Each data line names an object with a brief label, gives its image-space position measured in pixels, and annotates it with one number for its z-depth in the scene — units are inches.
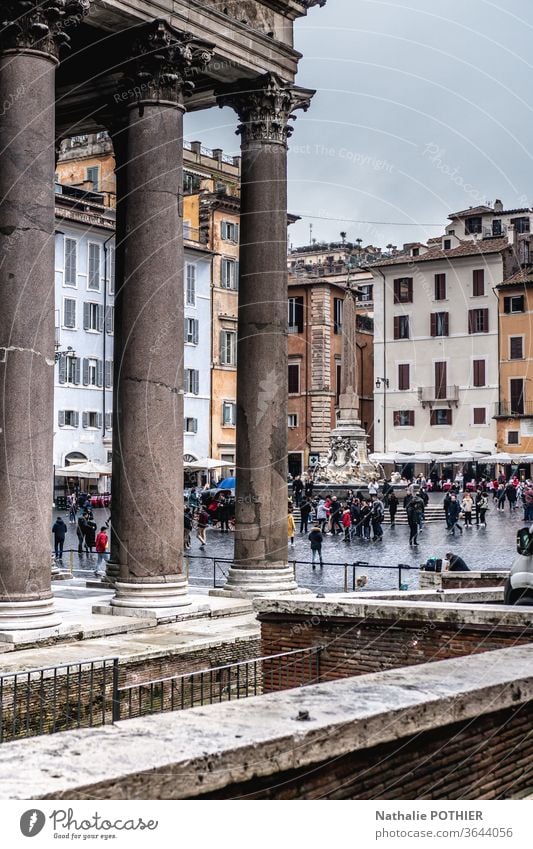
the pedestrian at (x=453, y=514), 1481.3
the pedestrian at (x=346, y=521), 1398.9
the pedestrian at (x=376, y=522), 1422.2
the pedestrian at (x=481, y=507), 1539.1
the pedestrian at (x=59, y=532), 1131.9
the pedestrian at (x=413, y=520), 1339.0
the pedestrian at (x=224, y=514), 1581.1
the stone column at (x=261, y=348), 684.1
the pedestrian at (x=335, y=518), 1514.5
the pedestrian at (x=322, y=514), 1460.6
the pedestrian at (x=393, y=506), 1616.6
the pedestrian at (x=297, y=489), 1840.7
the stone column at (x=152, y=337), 597.3
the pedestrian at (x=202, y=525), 1328.7
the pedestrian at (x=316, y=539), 1074.1
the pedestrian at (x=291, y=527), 1220.8
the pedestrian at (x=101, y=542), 1002.7
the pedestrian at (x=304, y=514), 1563.7
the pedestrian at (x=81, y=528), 1173.7
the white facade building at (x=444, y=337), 1897.1
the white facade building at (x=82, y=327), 1977.1
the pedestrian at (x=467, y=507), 1535.4
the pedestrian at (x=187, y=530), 1093.7
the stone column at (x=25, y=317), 512.4
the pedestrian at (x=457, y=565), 786.2
